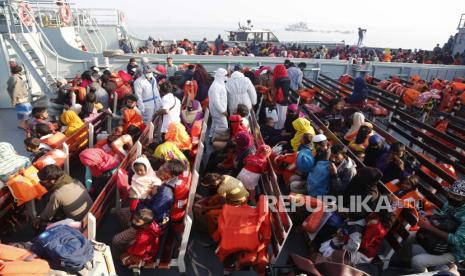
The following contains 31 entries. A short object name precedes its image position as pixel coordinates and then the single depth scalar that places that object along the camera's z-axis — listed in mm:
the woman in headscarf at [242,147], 4445
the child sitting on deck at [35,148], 4105
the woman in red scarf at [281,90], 6801
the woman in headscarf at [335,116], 6504
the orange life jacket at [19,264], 2010
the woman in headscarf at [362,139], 4859
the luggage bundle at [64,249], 2312
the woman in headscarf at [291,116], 6062
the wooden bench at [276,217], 3106
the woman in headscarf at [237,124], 5215
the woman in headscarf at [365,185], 3401
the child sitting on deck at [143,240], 3031
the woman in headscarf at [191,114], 6141
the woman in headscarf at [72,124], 5332
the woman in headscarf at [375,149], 4352
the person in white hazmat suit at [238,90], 6422
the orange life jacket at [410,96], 7792
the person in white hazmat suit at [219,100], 5934
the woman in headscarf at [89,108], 6286
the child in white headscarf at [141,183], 3496
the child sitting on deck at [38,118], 4938
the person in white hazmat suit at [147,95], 6141
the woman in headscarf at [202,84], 7504
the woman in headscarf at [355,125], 5328
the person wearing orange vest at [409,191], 3969
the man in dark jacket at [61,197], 3237
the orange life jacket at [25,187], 3375
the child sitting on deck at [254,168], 4059
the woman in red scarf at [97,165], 4129
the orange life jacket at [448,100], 7750
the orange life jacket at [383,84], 9388
